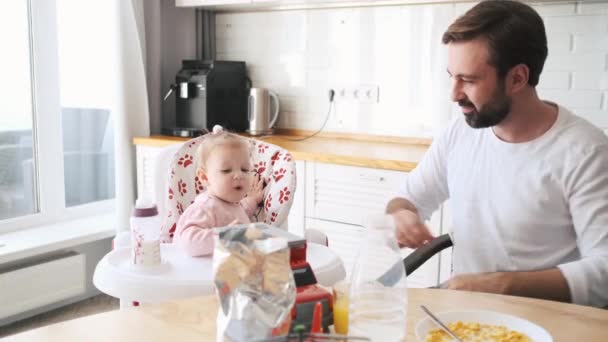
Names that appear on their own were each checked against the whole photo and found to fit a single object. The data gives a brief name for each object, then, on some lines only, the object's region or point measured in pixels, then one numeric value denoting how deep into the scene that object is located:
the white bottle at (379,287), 1.09
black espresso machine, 3.42
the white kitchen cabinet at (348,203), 2.62
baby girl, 1.79
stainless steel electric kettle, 3.43
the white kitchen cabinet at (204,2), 3.31
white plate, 1.10
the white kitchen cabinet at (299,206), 2.88
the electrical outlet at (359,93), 3.29
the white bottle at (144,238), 1.54
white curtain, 3.29
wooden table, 1.14
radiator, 2.92
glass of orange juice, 1.05
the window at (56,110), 3.20
